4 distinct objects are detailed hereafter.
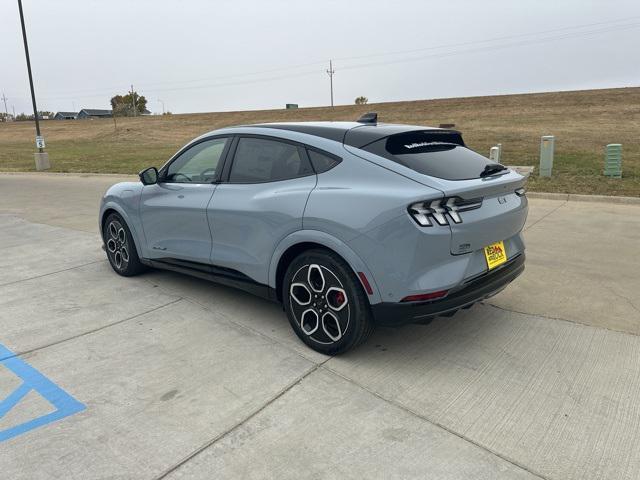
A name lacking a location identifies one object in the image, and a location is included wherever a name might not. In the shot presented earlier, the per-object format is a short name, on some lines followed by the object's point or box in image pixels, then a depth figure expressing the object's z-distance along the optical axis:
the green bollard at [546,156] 11.11
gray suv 3.08
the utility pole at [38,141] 19.15
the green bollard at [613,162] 10.72
